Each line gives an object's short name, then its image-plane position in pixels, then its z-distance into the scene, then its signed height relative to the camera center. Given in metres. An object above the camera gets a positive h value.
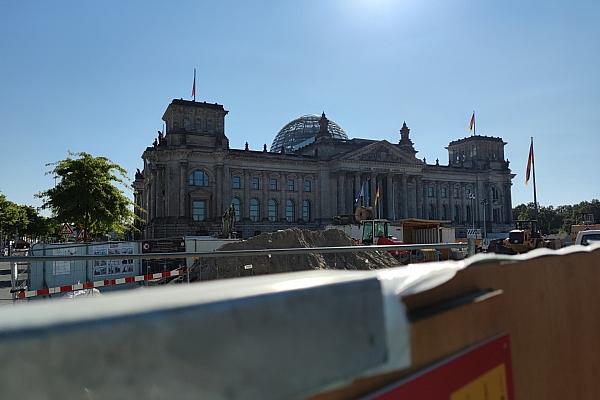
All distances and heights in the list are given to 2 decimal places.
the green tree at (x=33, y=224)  75.75 +1.13
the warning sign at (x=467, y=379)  1.64 -0.62
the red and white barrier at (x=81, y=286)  11.94 -1.50
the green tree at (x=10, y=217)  55.97 +1.76
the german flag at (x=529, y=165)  59.62 +6.57
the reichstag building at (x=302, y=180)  66.19 +6.96
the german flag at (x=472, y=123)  88.25 +17.60
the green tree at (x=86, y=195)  29.02 +2.12
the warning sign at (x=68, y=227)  32.25 +0.23
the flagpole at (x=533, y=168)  52.55 +6.02
